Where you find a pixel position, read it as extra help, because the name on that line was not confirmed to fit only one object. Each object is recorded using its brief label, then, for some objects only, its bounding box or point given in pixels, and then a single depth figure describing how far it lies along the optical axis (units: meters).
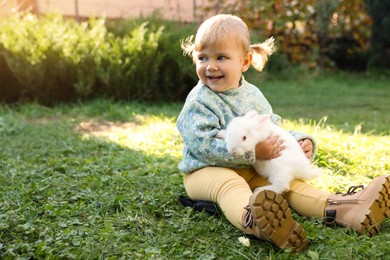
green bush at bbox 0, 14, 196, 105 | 6.53
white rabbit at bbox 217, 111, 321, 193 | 2.40
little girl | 2.31
